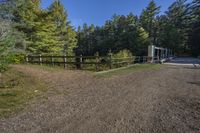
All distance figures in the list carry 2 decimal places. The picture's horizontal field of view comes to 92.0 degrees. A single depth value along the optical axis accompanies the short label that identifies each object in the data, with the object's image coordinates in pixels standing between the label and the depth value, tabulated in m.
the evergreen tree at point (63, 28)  16.09
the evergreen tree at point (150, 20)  24.33
